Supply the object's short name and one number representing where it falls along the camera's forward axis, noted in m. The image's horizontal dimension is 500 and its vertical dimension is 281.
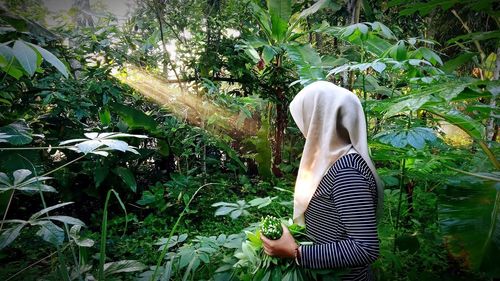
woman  1.13
